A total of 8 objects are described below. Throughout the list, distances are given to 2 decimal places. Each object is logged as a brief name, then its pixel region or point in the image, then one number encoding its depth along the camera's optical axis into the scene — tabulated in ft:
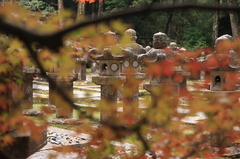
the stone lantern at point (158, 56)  48.62
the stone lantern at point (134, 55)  53.09
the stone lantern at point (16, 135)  30.74
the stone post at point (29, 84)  54.49
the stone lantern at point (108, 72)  52.03
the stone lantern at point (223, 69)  40.09
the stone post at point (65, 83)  57.17
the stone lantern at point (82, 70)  120.47
